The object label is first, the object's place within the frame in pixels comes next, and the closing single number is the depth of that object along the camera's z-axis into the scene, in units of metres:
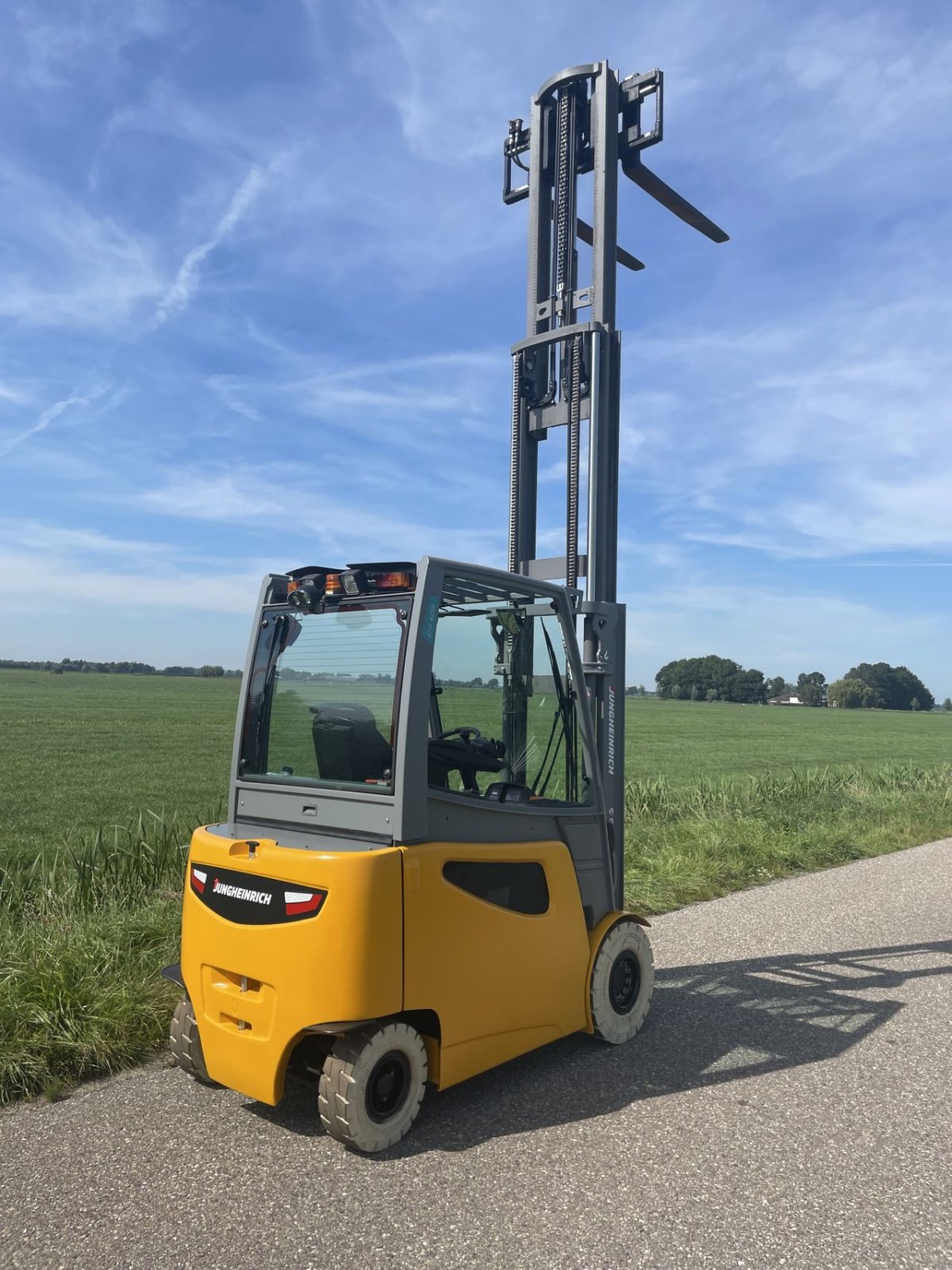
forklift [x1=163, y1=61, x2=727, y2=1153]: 3.74
